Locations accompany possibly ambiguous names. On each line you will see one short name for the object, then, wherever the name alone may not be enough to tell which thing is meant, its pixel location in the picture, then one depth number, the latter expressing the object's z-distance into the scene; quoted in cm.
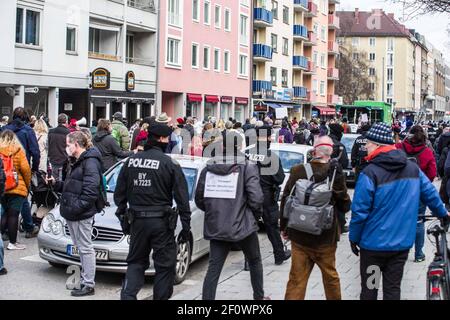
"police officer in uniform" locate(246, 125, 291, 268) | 924
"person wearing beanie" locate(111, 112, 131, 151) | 1440
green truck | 4706
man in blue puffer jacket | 564
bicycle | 538
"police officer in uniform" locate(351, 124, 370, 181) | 1232
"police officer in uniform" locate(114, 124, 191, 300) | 633
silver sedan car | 809
